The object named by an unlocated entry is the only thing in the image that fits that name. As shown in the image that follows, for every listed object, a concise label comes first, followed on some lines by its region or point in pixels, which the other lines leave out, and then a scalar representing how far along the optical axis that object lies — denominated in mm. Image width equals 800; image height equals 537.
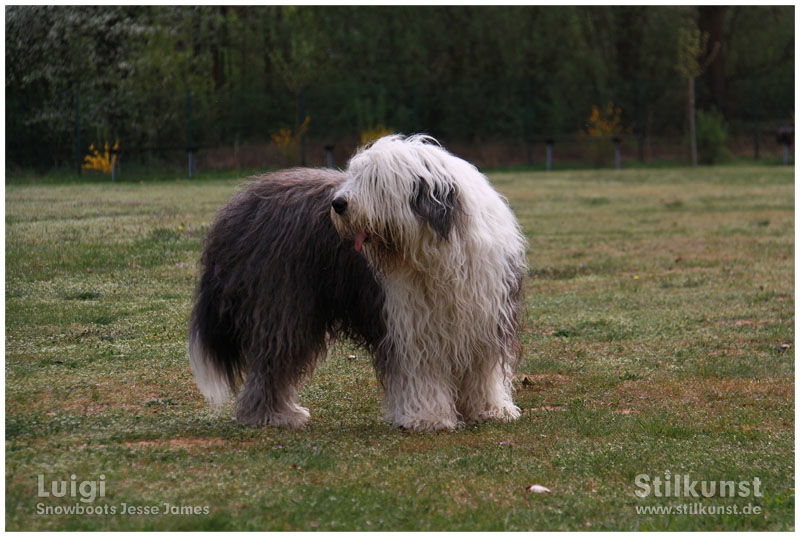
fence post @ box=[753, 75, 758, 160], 34062
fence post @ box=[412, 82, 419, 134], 30930
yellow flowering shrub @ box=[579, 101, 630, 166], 32344
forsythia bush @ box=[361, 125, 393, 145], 26312
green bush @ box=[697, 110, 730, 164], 32344
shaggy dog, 5262
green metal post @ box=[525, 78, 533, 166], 32656
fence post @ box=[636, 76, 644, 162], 34094
